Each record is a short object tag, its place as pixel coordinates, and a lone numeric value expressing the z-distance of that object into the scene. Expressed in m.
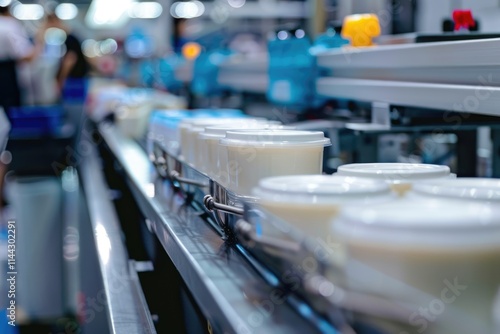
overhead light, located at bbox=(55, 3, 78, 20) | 15.65
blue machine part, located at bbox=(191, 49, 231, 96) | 4.83
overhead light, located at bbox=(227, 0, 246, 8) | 9.88
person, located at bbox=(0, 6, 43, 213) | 5.93
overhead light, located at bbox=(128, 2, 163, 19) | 14.85
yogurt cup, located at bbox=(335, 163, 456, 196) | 1.03
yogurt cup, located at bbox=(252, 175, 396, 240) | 0.89
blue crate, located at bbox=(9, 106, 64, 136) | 5.73
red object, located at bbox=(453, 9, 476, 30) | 2.11
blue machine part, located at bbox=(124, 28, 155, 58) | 9.91
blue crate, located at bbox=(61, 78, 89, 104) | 7.41
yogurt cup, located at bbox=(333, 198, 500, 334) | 0.68
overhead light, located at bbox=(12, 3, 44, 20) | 17.47
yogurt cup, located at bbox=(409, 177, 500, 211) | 0.87
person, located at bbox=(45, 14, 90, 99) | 7.62
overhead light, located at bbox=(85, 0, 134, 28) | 11.11
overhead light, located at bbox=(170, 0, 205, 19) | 11.11
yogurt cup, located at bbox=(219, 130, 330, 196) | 1.25
